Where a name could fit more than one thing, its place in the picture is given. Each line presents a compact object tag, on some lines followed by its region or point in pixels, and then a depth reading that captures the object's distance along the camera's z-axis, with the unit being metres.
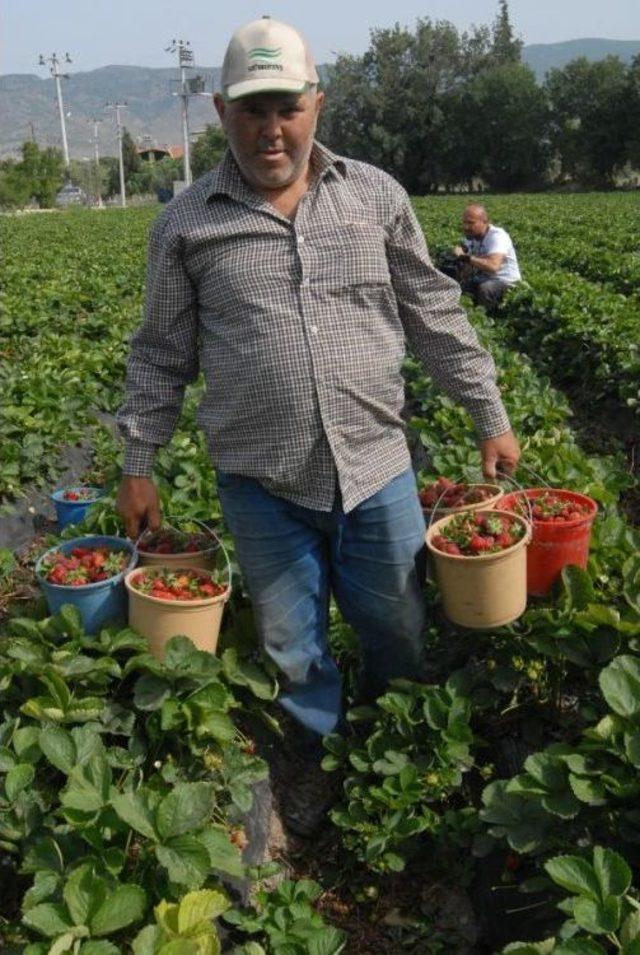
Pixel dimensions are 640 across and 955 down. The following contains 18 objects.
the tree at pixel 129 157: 110.12
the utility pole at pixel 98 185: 99.39
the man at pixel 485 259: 10.43
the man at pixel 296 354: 2.56
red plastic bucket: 2.96
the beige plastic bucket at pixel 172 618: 2.76
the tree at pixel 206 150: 81.44
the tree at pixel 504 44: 77.88
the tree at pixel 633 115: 57.16
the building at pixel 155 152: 140.30
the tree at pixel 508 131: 63.62
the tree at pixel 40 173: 73.19
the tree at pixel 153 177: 106.00
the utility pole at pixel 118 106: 99.31
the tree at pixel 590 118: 58.53
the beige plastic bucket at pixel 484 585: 2.79
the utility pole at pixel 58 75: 89.28
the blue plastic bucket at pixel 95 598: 2.90
